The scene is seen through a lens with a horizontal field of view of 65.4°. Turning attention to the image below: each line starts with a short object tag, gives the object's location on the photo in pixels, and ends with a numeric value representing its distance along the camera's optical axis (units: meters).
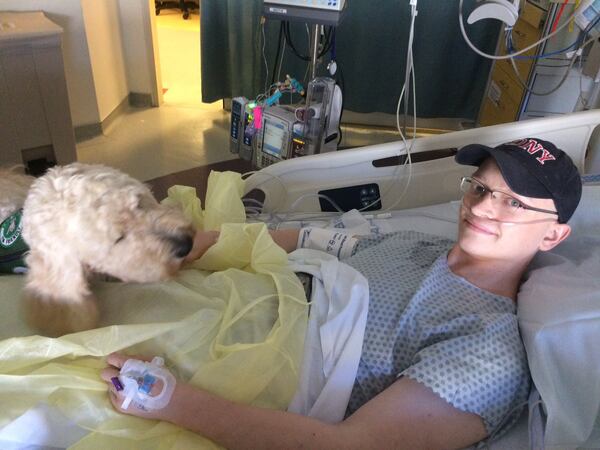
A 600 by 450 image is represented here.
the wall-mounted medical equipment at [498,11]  1.47
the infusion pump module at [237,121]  2.40
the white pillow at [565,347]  0.83
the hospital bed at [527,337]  0.79
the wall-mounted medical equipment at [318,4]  1.79
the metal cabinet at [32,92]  2.03
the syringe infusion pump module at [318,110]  2.13
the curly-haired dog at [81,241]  0.90
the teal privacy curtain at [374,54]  2.73
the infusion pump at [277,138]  2.16
